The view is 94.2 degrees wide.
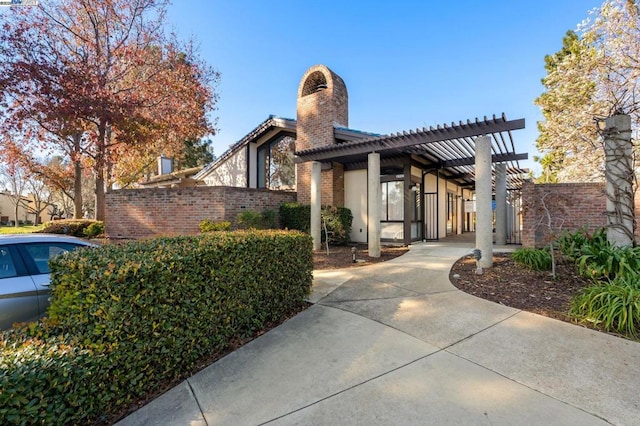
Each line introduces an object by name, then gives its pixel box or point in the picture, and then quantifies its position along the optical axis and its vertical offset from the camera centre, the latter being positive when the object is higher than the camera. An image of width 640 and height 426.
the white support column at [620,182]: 5.59 +0.59
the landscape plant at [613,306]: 3.66 -1.22
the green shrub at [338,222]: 10.43 -0.24
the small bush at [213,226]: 9.80 -0.31
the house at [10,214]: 40.53 +0.68
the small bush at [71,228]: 12.89 -0.43
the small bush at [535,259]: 6.00 -0.94
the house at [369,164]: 8.75 +1.98
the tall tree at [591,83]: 10.64 +5.28
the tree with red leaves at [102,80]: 10.41 +5.68
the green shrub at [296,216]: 11.08 -0.01
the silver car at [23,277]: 3.22 -0.67
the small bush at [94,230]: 12.39 -0.51
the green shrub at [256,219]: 10.29 -0.11
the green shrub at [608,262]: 4.65 -0.82
